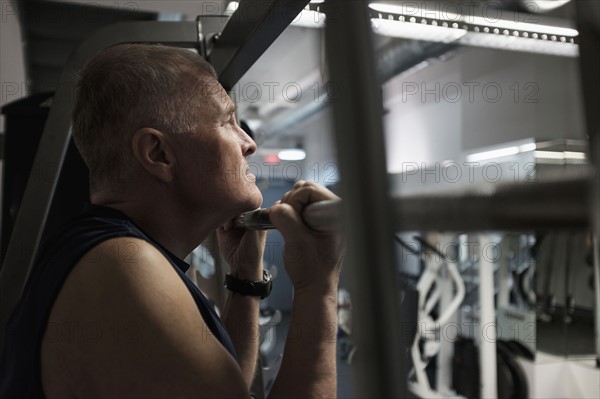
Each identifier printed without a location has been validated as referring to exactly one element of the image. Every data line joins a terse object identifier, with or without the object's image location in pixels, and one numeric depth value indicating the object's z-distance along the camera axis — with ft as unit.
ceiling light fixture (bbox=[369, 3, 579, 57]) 4.31
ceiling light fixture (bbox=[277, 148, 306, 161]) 15.44
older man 2.06
